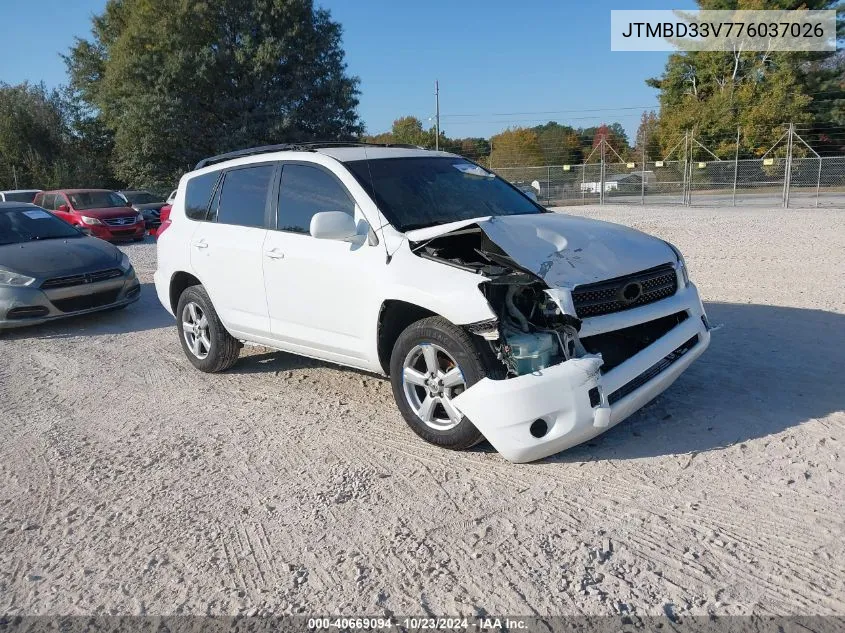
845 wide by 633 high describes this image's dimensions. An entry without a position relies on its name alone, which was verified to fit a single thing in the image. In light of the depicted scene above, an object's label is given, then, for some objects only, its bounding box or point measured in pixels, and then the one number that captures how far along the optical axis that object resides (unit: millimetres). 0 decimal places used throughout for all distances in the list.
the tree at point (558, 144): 41781
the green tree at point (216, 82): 32250
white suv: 3572
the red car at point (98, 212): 18047
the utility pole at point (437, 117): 37594
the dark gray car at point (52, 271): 7594
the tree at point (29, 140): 37844
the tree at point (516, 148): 39416
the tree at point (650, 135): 46188
